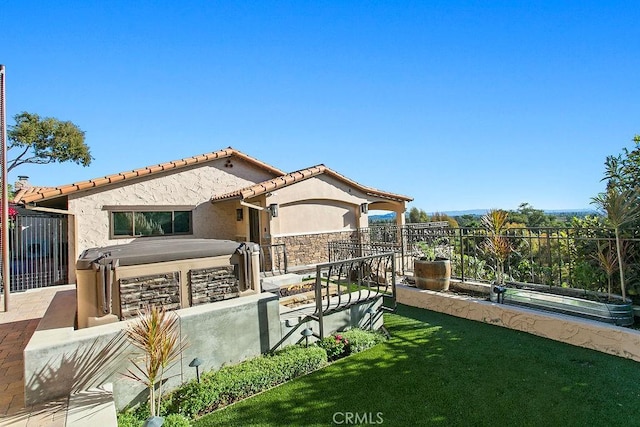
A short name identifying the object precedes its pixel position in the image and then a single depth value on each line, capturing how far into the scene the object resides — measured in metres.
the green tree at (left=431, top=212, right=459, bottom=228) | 32.62
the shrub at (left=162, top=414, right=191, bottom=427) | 3.68
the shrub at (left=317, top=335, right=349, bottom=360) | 5.83
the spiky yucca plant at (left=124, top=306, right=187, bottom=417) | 3.91
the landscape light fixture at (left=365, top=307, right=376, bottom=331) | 7.24
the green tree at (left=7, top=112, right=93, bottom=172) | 23.34
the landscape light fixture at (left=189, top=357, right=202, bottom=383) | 4.44
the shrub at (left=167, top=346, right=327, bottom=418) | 4.27
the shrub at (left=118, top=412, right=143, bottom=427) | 3.78
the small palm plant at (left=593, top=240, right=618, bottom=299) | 6.53
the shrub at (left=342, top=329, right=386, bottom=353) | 6.11
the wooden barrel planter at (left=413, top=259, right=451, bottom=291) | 8.91
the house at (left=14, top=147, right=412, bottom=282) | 12.69
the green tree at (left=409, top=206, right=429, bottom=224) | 35.82
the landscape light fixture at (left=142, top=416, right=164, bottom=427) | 3.25
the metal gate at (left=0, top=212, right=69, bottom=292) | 11.77
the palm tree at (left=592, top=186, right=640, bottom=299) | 6.21
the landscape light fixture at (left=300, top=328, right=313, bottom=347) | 5.73
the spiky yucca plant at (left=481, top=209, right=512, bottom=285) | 8.52
